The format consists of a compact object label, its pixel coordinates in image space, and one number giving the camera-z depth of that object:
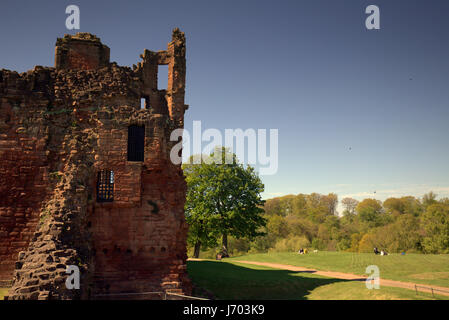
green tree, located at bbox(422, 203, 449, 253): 40.81
